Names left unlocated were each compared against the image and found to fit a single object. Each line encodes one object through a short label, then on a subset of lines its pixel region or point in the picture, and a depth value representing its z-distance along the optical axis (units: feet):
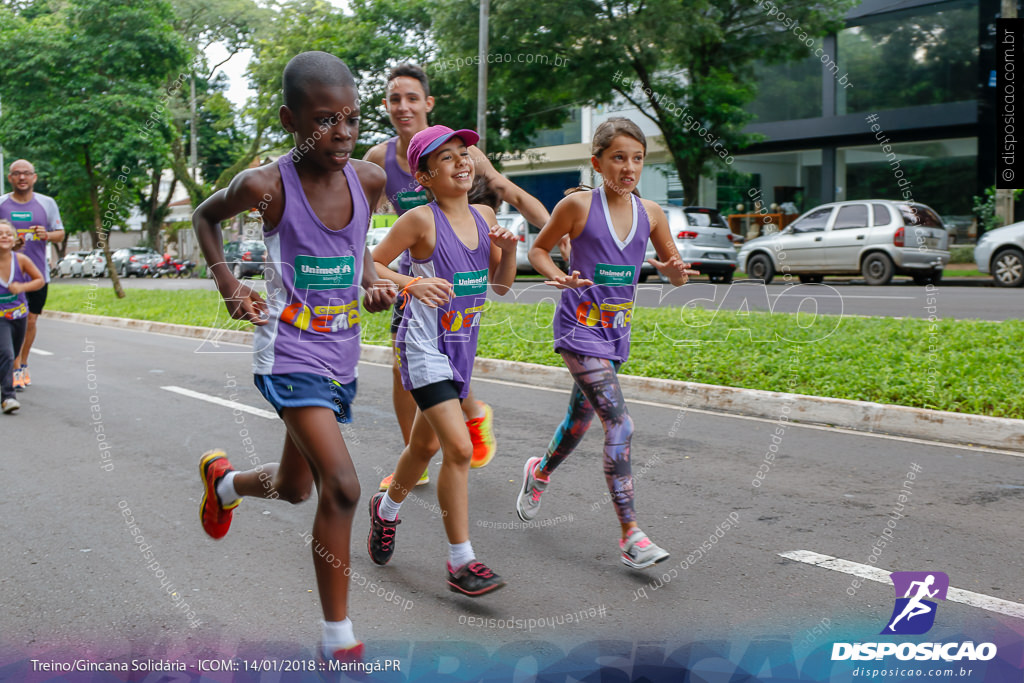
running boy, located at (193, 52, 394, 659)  9.27
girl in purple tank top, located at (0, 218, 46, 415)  24.52
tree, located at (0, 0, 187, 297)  51.24
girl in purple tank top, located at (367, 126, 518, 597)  11.32
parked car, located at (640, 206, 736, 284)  59.88
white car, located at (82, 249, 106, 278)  116.78
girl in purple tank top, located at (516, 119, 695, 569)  12.64
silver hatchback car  53.42
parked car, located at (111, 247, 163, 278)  127.24
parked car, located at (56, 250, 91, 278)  136.77
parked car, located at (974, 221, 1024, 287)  50.52
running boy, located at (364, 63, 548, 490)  14.15
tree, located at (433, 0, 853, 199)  64.90
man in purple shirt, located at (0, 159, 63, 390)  27.04
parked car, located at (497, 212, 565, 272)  69.84
